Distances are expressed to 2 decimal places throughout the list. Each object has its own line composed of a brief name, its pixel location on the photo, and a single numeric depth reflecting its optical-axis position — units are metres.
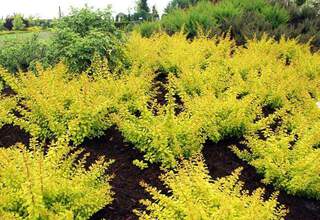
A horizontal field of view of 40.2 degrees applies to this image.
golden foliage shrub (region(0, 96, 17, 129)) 5.34
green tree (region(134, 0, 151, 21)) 24.41
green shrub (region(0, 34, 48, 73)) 8.14
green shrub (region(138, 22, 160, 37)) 11.09
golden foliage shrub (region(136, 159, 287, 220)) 3.21
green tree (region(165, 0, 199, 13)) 14.73
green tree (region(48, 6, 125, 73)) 7.11
